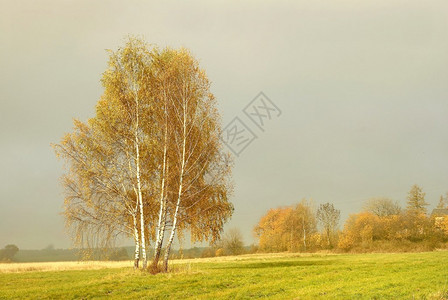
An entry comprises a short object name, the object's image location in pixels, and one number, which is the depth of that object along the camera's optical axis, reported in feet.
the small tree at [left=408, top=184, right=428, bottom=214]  287.44
